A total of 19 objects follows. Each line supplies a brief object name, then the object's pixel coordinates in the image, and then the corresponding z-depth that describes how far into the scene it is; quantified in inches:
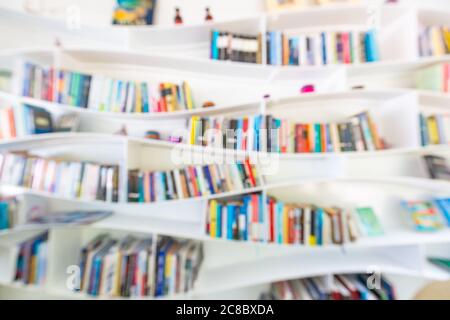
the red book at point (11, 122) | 42.8
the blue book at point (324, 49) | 43.4
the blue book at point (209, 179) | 41.6
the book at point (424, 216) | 45.6
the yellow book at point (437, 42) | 44.4
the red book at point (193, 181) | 42.1
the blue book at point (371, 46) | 43.9
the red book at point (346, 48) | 43.6
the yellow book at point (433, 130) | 43.6
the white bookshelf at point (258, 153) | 42.6
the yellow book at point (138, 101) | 43.2
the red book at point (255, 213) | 41.8
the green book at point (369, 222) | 45.5
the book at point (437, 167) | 45.0
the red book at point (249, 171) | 39.9
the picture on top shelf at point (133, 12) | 47.3
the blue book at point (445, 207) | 45.7
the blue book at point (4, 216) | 41.5
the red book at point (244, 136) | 38.5
